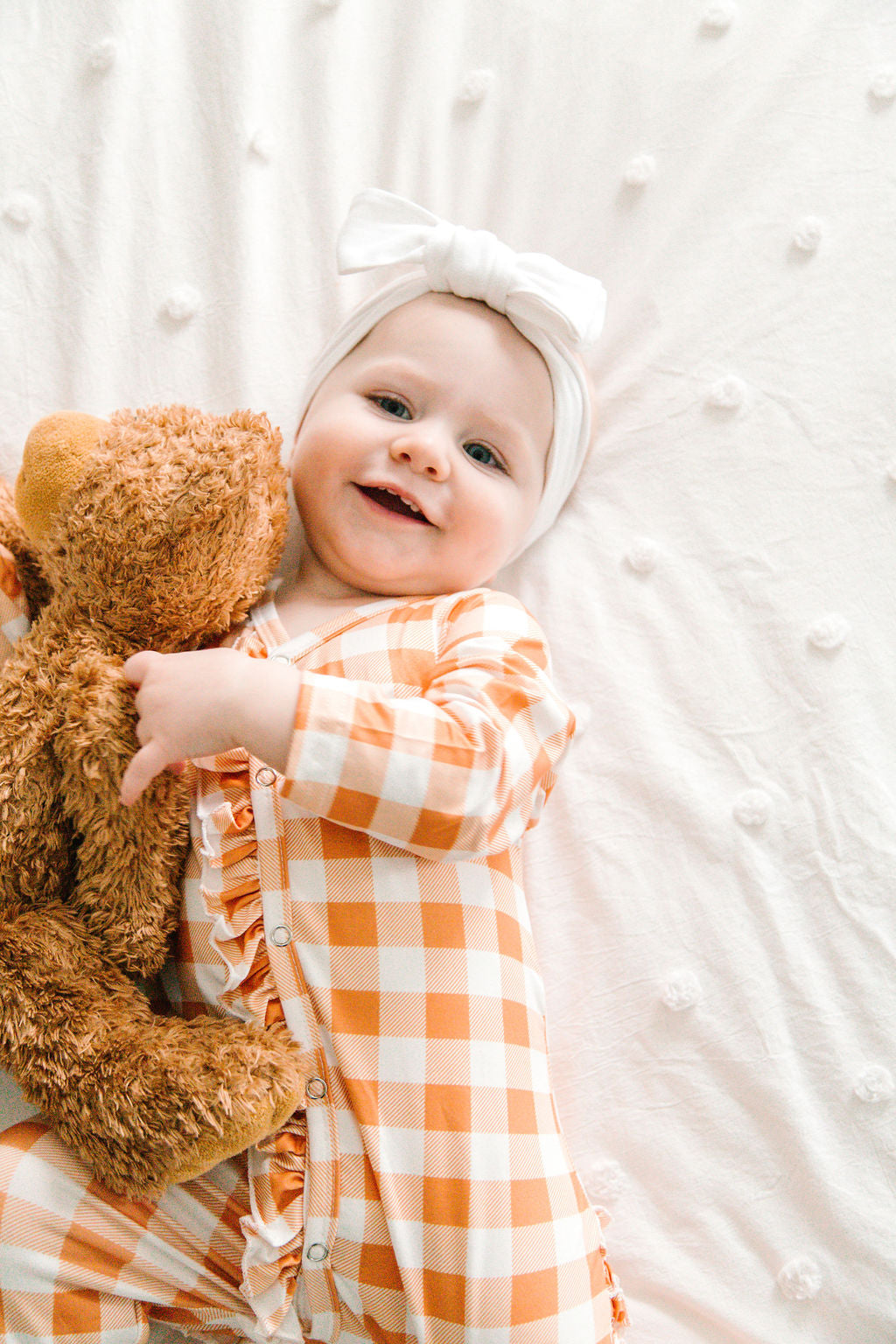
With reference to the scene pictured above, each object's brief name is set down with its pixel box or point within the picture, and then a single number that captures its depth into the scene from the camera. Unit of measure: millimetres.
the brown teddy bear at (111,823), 754
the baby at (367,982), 764
